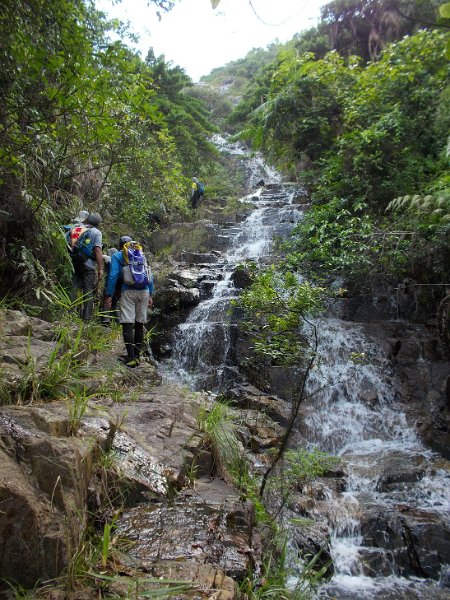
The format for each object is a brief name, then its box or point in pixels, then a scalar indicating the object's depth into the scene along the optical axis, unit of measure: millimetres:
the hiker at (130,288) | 5746
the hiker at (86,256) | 6277
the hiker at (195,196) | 17227
